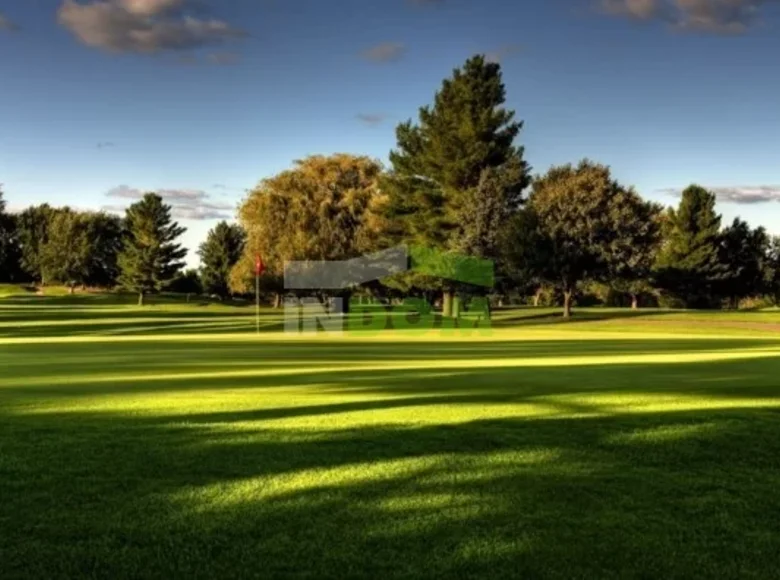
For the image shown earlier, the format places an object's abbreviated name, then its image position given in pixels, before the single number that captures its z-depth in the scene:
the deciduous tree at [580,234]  49.09
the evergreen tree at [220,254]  111.12
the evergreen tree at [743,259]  83.00
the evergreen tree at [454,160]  59.12
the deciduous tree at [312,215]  63.31
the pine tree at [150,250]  94.38
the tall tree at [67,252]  103.25
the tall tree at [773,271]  85.56
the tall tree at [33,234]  111.50
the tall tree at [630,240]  48.97
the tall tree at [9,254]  115.88
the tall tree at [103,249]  107.06
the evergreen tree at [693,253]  78.50
